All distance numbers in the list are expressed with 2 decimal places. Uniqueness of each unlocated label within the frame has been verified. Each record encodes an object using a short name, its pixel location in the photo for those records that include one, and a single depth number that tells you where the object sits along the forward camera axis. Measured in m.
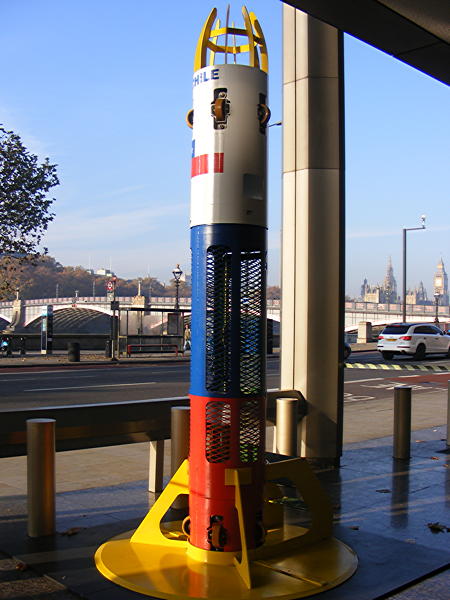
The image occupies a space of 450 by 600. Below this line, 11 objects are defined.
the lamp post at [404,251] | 44.11
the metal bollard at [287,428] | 6.70
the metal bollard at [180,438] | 5.92
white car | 31.05
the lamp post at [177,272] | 37.67
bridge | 76.00
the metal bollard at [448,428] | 9.09
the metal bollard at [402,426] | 8.11
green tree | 28.30
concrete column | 7.54
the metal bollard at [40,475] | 4.93
